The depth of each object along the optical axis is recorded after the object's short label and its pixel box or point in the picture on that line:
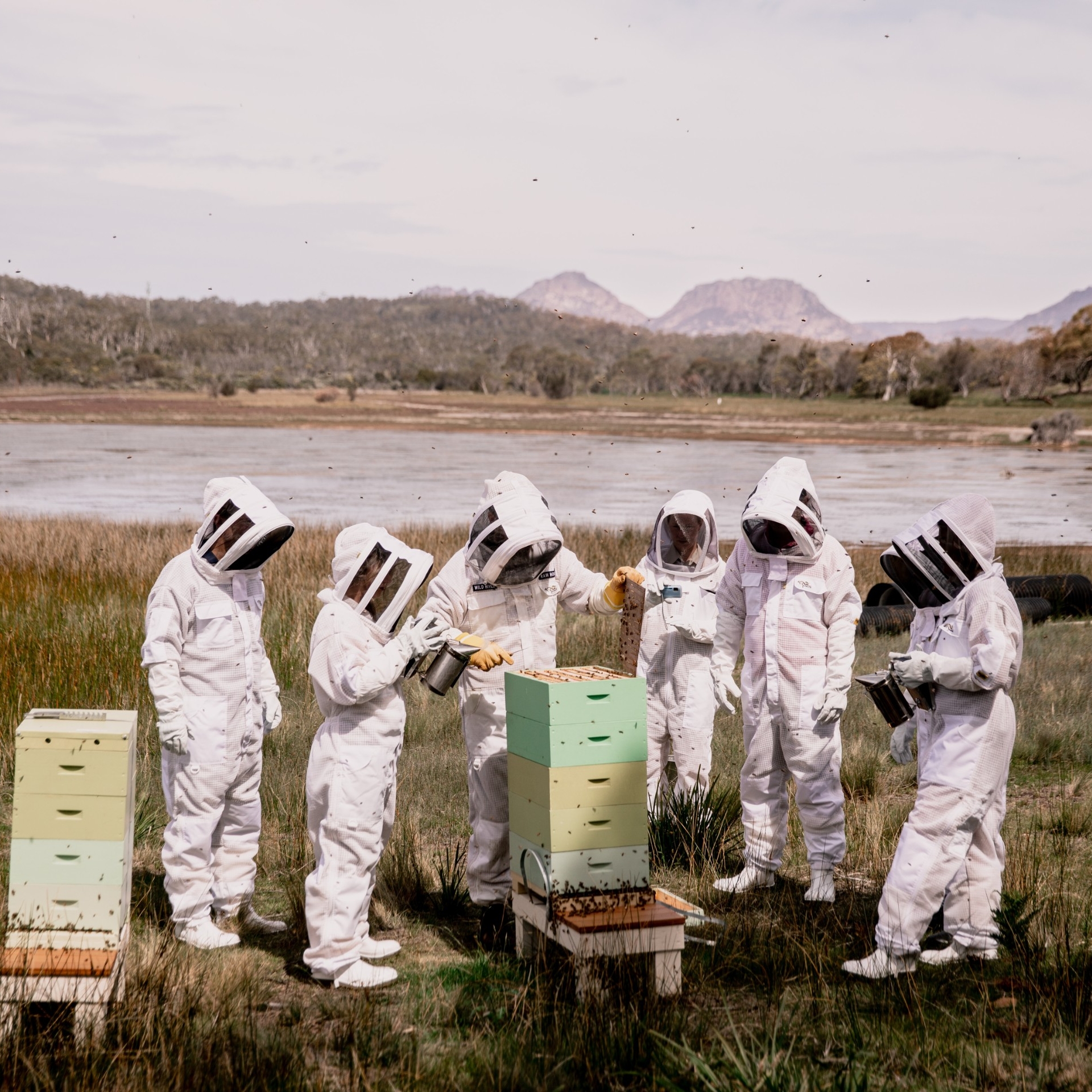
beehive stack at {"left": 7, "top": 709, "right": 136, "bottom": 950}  4.89
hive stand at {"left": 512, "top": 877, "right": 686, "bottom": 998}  5.11
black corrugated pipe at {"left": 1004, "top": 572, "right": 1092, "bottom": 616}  18.62
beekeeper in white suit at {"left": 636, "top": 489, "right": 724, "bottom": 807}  7.97
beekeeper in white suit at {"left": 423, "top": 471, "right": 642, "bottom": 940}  6.36
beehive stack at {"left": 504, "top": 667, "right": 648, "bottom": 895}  5.42
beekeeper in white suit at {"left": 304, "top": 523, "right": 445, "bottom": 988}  5.66
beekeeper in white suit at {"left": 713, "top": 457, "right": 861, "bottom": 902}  6.99
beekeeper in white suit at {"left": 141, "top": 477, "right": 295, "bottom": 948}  6.20
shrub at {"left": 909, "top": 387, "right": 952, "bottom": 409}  98.75
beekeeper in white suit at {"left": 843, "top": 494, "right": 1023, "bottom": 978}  5.70
